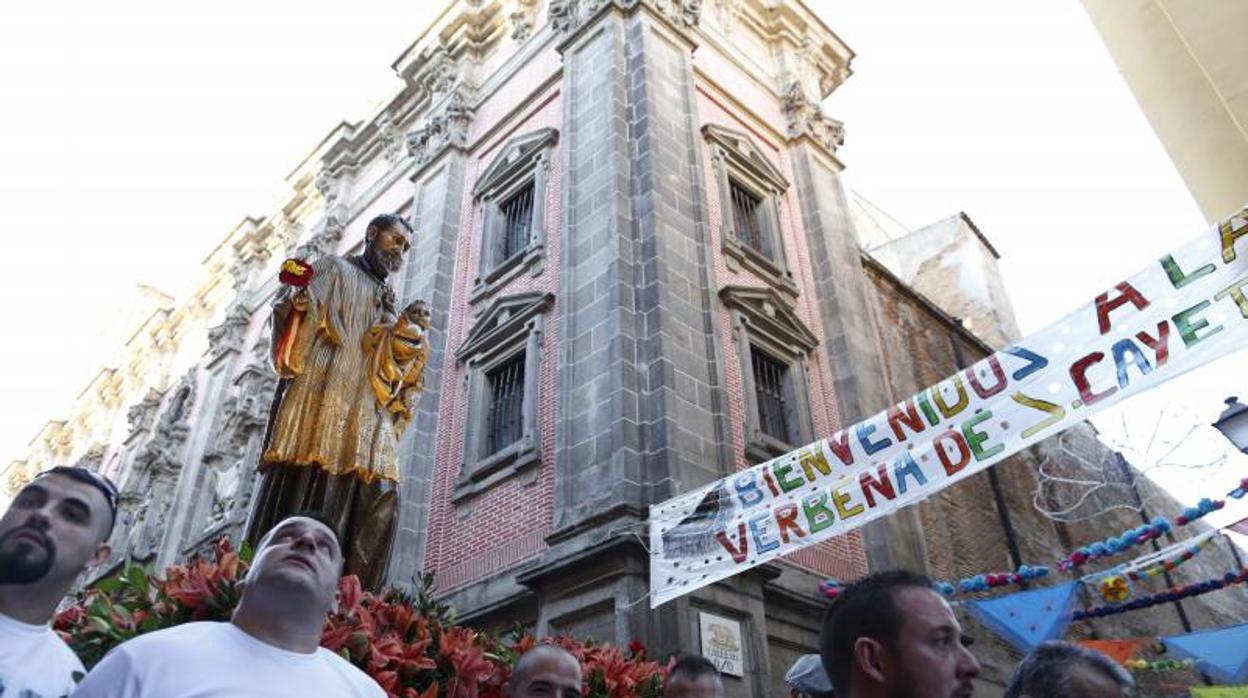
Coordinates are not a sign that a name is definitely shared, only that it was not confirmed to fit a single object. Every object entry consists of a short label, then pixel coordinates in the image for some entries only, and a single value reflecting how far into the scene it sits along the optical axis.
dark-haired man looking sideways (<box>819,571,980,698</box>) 2.21
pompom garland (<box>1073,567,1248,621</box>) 8.34
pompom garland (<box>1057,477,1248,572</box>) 7.78
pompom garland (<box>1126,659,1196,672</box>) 9.37
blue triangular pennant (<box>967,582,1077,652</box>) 8.14
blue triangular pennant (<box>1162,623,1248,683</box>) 8.76
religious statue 4.76
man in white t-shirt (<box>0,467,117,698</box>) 2.12
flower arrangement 2.91
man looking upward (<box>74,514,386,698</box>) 1.94
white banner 5.15
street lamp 6.00
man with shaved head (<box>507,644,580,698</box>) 3.51
